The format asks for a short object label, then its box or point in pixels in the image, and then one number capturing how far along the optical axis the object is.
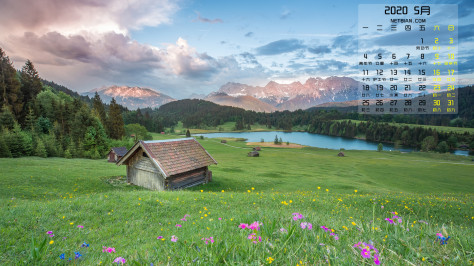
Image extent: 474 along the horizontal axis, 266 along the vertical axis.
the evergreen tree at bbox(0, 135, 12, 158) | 33.44
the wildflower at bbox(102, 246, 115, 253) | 3.20
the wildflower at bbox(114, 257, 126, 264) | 2.51
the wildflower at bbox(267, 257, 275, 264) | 2.13
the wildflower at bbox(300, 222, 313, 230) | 3.18
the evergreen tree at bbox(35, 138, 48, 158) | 39.33
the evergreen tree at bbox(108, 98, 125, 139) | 68.32
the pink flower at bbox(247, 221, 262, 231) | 3.28
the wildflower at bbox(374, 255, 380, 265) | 2.04
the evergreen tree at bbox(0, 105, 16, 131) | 41.38
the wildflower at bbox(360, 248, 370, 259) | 2.05
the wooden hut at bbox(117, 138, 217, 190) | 18.56
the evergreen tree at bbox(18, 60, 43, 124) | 56.70
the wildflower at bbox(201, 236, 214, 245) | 2.87
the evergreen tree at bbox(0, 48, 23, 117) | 49.06
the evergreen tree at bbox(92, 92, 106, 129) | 68.19
